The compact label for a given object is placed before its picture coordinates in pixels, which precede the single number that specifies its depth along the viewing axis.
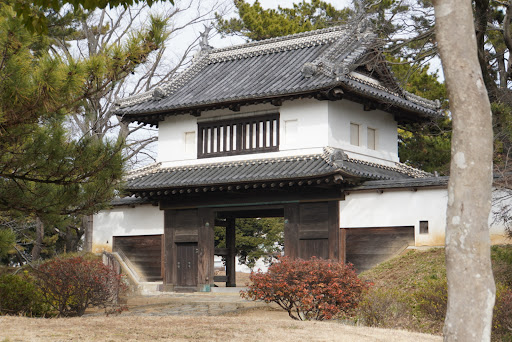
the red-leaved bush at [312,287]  12.80
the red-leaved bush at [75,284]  14.42
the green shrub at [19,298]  14.05
